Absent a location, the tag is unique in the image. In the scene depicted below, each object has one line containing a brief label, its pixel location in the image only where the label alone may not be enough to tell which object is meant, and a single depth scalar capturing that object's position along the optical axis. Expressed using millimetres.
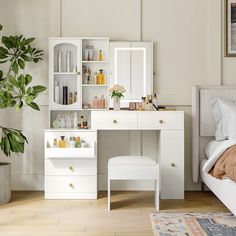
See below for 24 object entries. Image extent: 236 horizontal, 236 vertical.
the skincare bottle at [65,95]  4672
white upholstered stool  3900
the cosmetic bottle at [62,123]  4691
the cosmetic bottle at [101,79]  4727
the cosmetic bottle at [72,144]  4320
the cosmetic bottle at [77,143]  4348
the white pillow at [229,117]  4100
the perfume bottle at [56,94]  4668
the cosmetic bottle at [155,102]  4520
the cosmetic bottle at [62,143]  4352
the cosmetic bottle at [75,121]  4699
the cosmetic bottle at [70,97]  4691
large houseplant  4117
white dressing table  4348
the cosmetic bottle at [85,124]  4577
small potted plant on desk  4492
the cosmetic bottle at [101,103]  4723
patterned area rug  3209
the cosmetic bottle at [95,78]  4722
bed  4602
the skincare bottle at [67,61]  4688
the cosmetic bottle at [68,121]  4719
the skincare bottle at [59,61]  4675
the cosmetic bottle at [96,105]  4719
